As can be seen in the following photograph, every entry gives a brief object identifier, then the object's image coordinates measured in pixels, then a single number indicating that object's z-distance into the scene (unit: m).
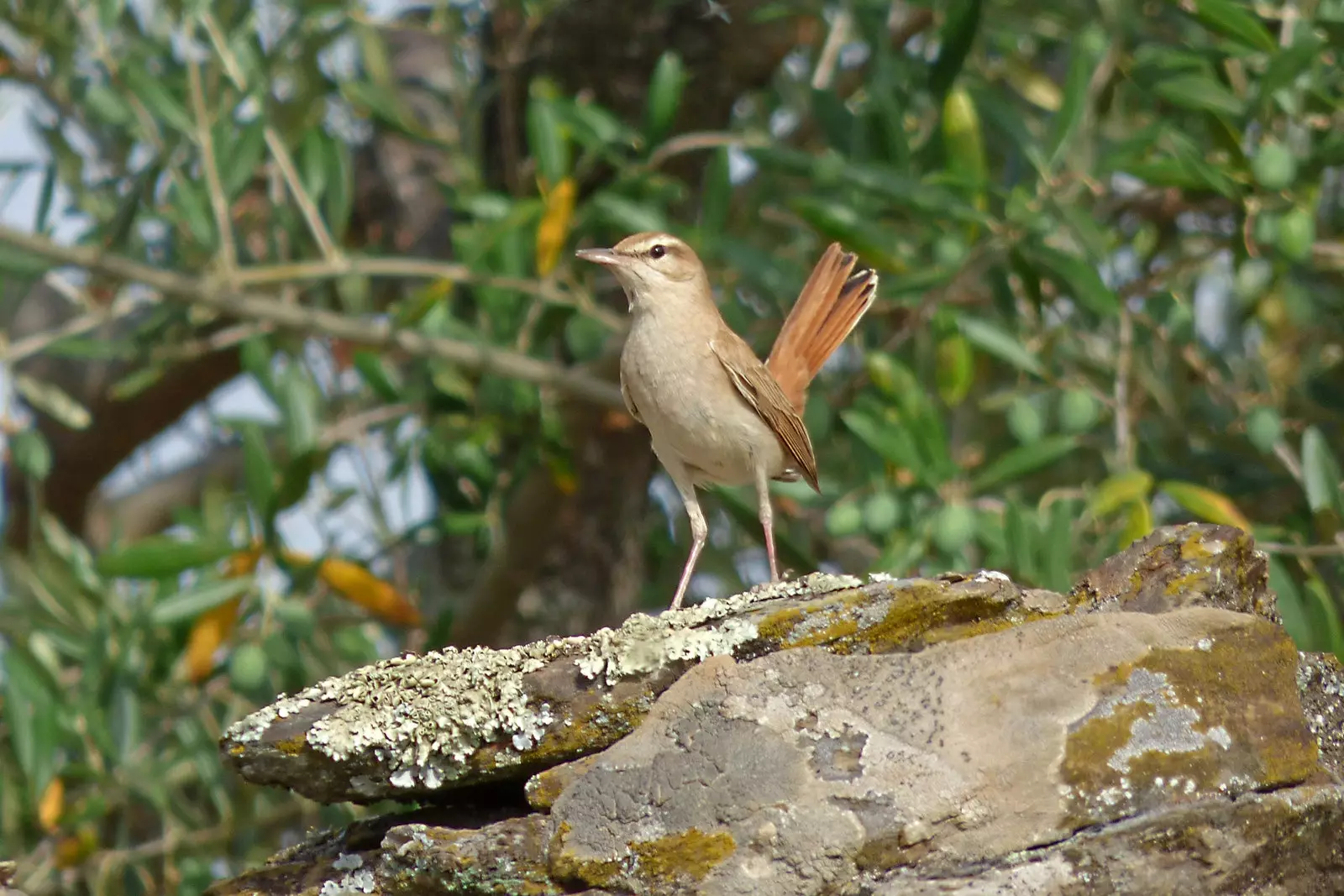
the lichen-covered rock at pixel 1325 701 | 5.77
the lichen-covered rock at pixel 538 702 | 5.89
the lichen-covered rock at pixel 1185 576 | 6.06
